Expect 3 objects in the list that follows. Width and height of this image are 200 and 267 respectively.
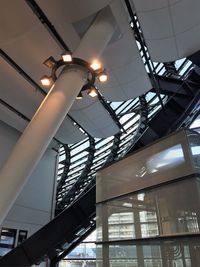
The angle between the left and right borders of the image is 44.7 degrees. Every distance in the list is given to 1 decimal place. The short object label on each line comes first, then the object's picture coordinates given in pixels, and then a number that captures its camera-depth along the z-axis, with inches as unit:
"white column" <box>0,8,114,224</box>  143.6
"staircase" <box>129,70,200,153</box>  306.0
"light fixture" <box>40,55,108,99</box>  180.7
